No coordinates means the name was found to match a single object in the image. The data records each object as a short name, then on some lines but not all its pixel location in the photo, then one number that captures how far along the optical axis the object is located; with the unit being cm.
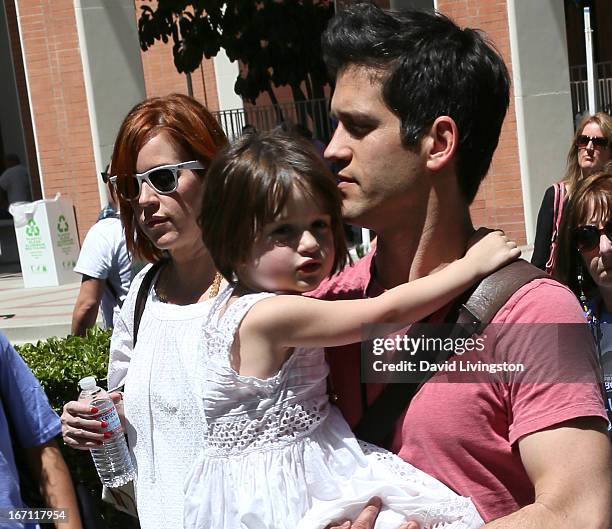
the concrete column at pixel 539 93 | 1248
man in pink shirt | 199
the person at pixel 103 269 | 637
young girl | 221
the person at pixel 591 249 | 401
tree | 1600
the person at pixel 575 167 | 626
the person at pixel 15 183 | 2223
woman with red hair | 297
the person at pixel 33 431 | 306
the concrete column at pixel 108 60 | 1375
